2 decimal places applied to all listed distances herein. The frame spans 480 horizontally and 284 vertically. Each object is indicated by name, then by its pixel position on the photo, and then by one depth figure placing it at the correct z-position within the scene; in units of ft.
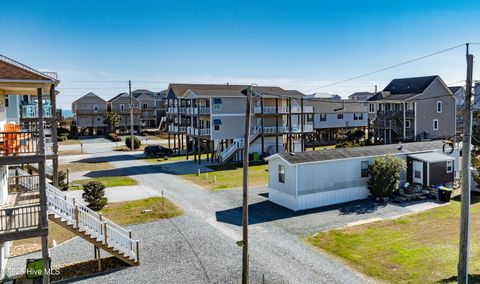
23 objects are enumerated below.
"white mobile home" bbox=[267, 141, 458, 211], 78.12
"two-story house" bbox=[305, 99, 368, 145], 196.24
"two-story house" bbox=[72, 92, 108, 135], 254.88
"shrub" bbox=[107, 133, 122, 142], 224.92
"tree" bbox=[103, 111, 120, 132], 253.75
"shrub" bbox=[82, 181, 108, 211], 78.02
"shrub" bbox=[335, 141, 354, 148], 159.31
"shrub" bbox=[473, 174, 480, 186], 81.69
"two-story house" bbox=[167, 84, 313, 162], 140.56
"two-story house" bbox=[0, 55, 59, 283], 40.91
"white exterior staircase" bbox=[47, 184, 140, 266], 48.96
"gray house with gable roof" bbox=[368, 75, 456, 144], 159.74
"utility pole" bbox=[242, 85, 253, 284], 41.09
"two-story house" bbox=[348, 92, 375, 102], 326.18
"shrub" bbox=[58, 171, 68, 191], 95.04
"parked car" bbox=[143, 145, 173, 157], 159.53
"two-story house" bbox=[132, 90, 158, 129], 289.33
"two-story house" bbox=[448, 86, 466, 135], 186.39
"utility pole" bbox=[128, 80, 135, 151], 182.27
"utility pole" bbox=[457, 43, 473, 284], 38.01
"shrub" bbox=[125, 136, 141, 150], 188.50
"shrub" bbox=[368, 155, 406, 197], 81.82
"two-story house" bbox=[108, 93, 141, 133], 268.82
